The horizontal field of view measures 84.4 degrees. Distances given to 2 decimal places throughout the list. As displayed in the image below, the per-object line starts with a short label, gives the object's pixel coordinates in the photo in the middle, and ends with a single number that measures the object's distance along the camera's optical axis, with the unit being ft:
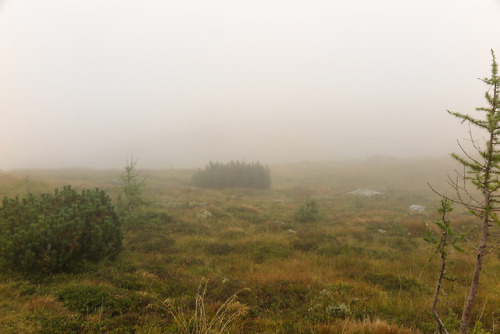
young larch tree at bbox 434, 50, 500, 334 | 9.96
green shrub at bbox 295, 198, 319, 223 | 48.52
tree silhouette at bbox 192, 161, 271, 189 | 99.96
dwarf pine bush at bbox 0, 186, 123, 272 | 20.95
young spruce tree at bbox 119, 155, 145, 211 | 44.57
